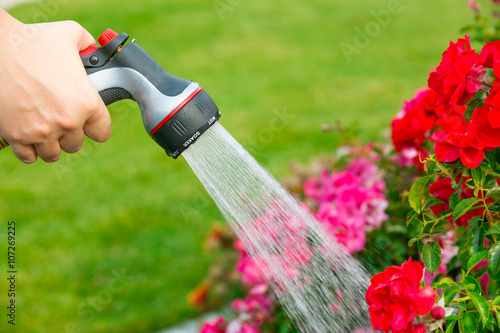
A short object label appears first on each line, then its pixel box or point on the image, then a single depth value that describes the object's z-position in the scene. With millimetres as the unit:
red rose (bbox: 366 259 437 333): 1422
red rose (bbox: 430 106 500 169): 1445
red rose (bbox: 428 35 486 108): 1476
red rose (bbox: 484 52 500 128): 1439
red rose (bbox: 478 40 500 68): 1483
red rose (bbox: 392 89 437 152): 1678
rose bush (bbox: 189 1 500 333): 1437
